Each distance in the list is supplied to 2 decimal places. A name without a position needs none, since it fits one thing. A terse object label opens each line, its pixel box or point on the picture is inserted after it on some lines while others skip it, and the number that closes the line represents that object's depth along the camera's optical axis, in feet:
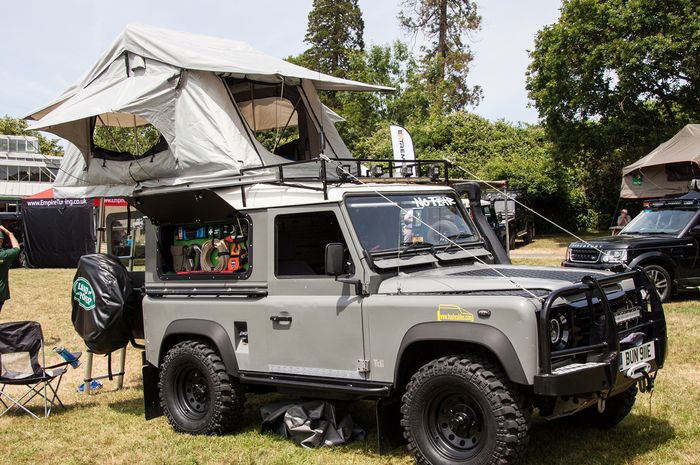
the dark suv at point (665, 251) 38.34
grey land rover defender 14.67
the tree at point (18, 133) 162.20
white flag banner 33.94
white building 122.62
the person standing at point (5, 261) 32.62
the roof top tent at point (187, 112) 22.56
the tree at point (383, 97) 123.34
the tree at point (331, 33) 159.63
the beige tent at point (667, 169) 62.75
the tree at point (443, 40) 132.67
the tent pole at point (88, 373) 26.74
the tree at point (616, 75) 70.59
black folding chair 23.86
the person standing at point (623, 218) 73.41
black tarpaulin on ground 18.62
